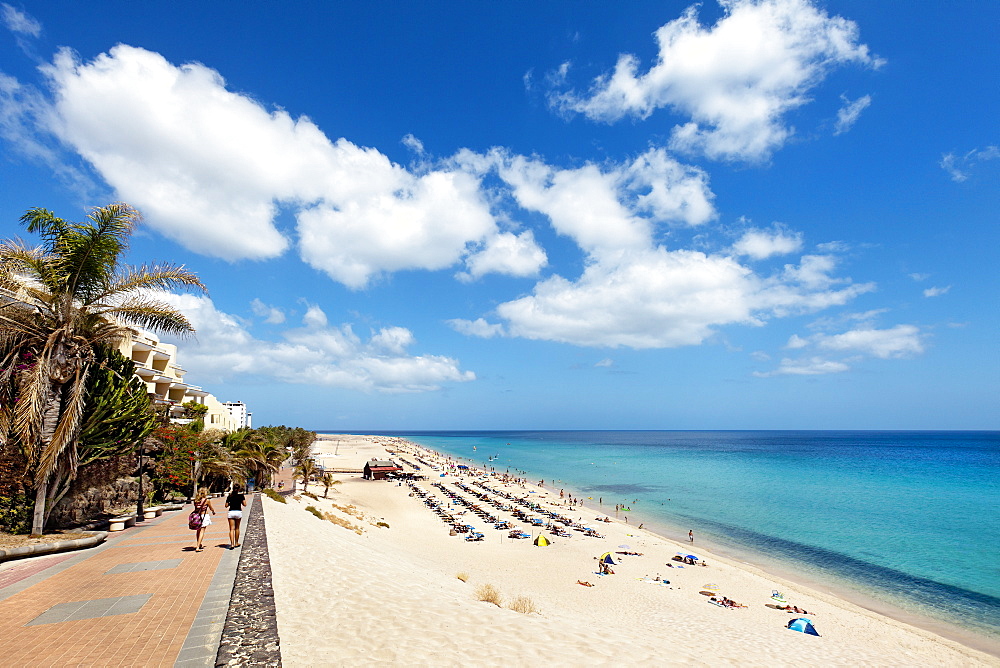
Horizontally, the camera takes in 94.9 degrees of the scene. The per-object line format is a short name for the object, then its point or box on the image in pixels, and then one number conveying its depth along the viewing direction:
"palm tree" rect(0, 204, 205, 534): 11.82
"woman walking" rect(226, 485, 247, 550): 11.09
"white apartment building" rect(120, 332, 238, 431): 31.67
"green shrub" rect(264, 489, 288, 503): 23.61
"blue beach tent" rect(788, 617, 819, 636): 15.27
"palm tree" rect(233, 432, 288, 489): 30.28
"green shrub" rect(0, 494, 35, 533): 12.27
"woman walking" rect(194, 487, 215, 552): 11.22
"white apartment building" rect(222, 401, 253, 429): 97.12
